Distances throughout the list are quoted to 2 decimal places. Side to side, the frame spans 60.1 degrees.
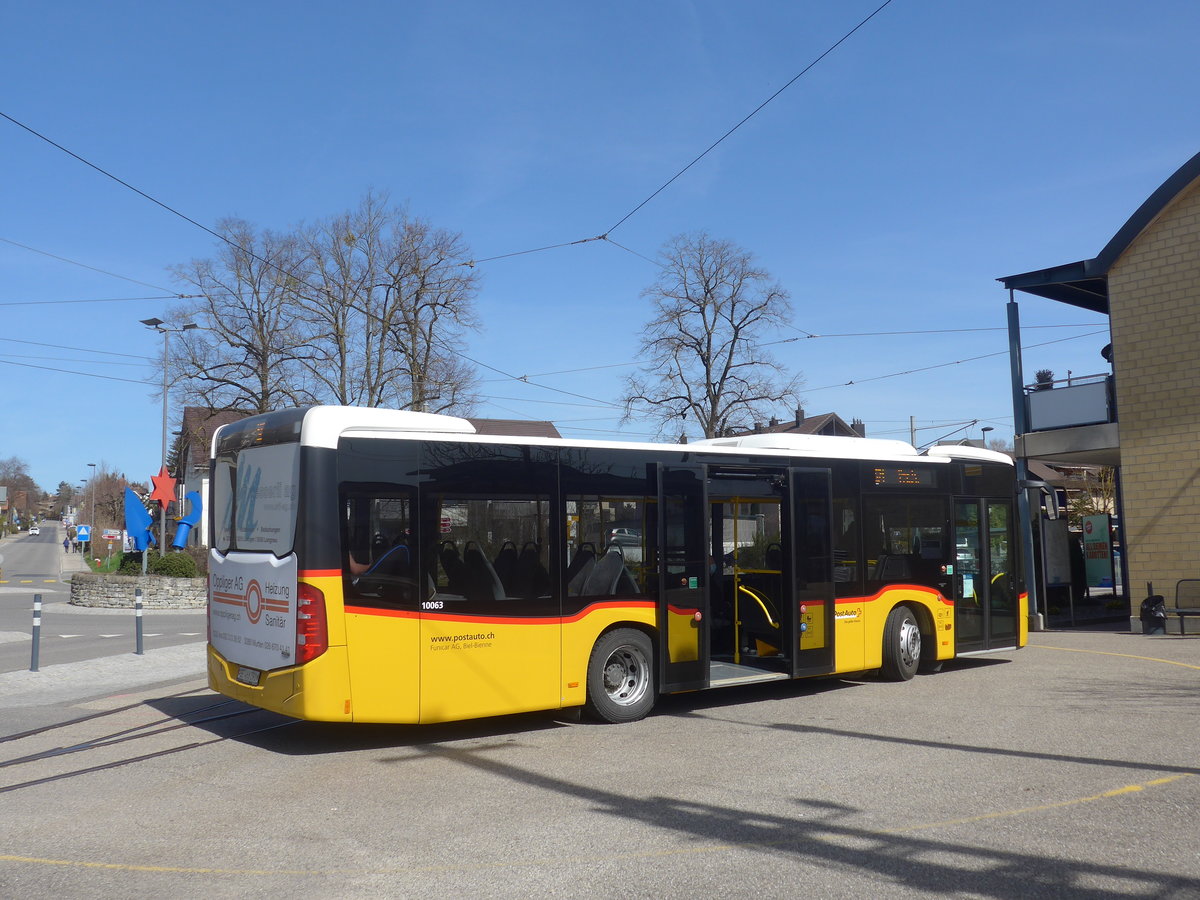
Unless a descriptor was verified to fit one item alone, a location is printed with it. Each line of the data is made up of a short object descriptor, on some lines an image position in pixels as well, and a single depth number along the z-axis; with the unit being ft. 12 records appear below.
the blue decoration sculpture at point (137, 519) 97.30
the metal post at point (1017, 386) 71.77
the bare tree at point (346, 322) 128.06
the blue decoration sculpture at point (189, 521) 93.86
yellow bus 27.50
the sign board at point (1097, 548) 81.82
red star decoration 96.02
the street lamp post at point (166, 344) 120.67
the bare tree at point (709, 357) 146.51
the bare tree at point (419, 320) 130.31
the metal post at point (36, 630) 44.09
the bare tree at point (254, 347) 131.13
